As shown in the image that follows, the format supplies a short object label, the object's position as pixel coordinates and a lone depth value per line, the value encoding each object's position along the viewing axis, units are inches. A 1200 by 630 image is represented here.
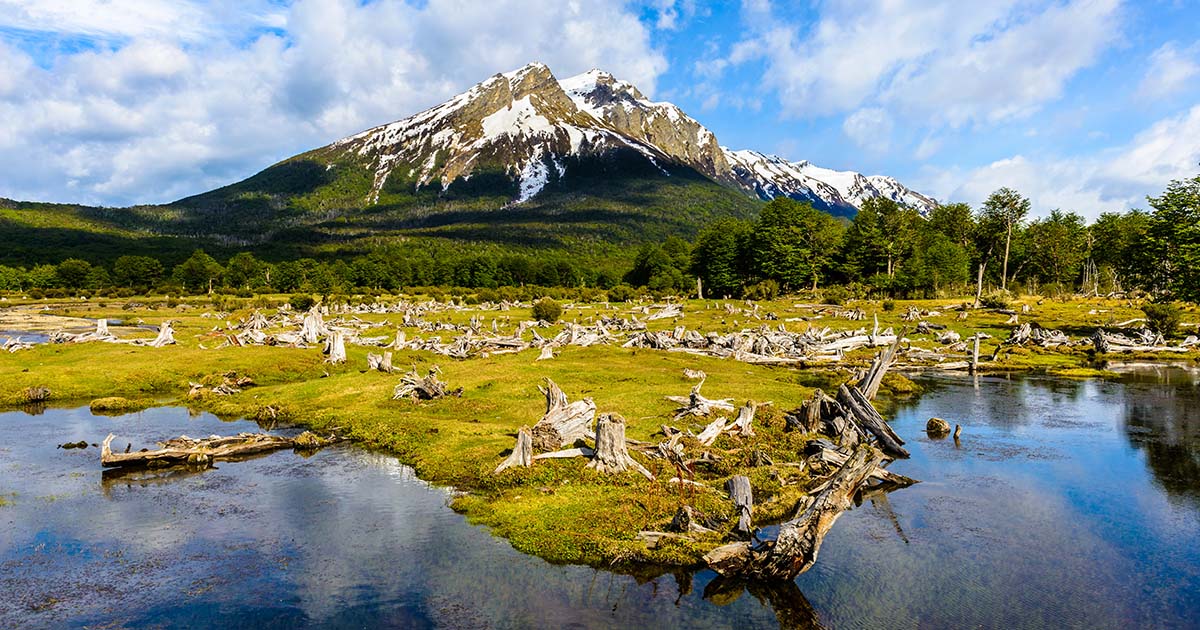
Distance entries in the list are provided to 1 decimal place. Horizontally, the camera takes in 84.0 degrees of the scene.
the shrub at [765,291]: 5442.9
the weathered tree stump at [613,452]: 1066.7
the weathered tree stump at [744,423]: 1267.2
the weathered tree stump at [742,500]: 802.2
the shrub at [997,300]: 4222.4
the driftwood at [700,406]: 1412.4
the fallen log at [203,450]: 1174.3
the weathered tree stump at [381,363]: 2066.9
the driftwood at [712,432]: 1211.2
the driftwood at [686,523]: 833.5
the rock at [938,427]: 1440.8
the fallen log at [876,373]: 1531.7
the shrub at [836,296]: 4927.2
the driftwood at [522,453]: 1104.2
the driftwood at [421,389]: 1691.7
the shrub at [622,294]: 6141.7
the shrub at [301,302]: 5328.7
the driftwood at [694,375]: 1972.2
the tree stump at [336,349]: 2349.9
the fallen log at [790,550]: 735.1
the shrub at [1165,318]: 3043.8
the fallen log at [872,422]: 1272.1
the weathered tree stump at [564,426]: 1164.5
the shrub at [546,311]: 3880.4
